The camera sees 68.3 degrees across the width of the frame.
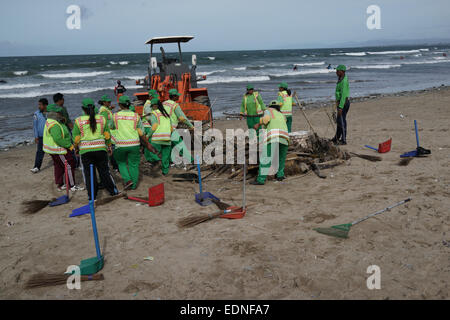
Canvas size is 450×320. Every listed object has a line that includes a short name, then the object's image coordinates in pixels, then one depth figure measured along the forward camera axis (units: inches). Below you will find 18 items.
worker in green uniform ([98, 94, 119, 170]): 244.0
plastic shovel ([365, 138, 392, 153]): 296.7
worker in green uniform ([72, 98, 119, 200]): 205.2
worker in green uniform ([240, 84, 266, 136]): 331.3
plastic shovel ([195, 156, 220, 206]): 208.9
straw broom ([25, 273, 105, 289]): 132.1
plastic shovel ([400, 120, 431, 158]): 272.0
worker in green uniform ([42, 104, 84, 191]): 217.3
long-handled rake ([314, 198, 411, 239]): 157.1
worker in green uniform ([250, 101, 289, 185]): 232.4
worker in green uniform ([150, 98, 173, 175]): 257.1
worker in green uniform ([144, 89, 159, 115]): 308.2
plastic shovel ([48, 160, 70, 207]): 220.9
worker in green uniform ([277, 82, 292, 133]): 329.8
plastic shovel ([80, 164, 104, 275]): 135.5
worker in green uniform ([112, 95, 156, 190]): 225.5
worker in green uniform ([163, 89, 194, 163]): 266.8
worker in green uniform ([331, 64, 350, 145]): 311.7
